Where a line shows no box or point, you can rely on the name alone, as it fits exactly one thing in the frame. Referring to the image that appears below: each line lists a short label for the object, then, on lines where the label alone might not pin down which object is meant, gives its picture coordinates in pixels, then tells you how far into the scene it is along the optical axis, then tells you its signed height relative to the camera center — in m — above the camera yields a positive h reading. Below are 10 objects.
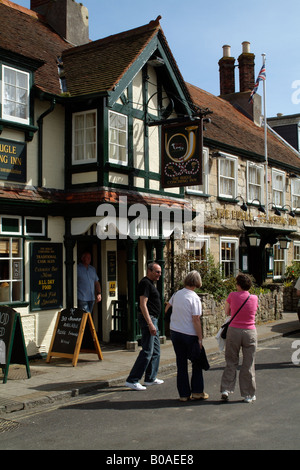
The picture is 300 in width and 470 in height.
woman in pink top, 7.14 -1.26
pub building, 10.27 +2.05
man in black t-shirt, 7.94 -1.11
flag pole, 19.00 +3.21
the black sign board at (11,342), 8.38 -1.37
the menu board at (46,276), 10.38 -0.39
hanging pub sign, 11.71 +2.32
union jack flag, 19.27 +6.67
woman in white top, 7.14 -1.07
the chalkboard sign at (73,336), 9.61 -1.49
